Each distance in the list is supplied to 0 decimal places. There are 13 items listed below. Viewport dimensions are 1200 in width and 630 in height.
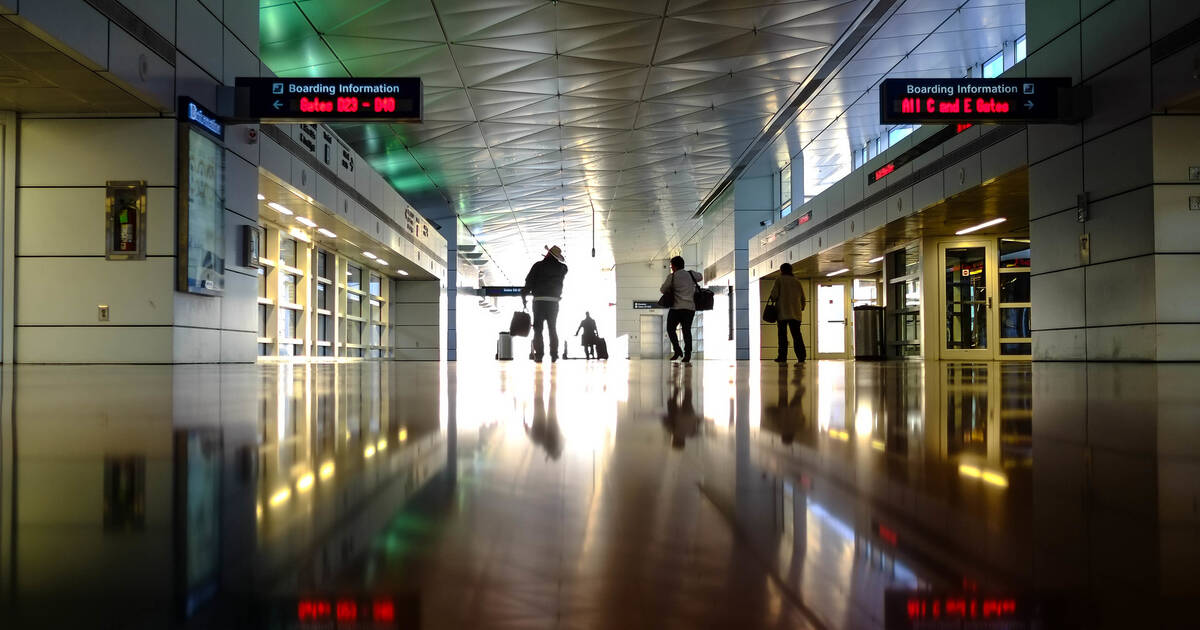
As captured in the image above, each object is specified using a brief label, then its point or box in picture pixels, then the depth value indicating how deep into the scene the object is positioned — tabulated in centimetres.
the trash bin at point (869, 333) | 2297
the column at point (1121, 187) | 995
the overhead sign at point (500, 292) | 3941
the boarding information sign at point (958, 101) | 1134
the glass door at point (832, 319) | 2942
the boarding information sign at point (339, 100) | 1117
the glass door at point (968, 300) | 1886
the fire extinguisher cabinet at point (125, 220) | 1049
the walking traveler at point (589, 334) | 3191
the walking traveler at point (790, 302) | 1675
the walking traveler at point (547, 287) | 1383
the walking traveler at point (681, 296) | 1529
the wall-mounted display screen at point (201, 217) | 1059
